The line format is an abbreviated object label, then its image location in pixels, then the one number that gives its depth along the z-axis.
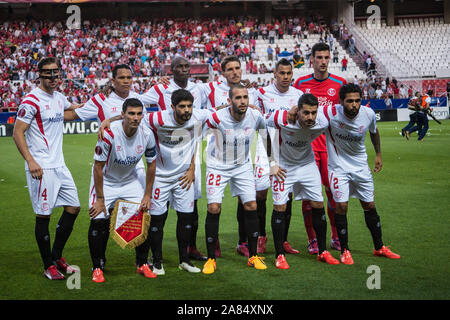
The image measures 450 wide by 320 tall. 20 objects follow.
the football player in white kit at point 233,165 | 6.33
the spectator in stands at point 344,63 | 39.53
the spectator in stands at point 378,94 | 36.10
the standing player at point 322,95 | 7.18
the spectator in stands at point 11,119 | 30.38
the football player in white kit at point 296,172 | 6.41
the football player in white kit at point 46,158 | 5.96
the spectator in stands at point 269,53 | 40.44
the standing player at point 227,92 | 7.08
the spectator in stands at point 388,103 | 34.34
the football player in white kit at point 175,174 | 6.20
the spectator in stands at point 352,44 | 42.38
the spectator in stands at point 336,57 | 40.46
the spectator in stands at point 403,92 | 36.81
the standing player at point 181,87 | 6.84
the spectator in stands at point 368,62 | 40.28
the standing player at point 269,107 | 7.07
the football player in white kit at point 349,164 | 6.45
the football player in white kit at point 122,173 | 5.82
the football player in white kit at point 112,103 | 6.56
